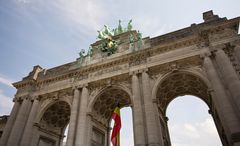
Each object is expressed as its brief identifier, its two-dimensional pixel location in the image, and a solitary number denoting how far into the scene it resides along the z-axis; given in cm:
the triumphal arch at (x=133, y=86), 1592
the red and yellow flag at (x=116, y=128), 1651
